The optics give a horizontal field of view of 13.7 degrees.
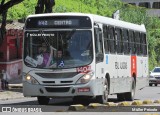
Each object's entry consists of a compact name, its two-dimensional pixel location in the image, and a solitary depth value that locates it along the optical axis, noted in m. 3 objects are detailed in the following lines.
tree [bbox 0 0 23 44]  37.36
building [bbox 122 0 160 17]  136.25
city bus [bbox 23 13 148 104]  22.22
